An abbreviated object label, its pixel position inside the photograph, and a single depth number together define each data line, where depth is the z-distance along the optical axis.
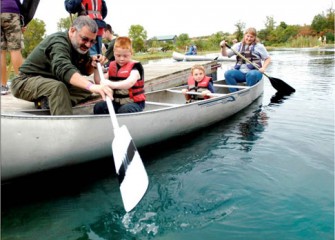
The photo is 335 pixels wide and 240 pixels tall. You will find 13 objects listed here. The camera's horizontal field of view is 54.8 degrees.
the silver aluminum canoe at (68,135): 2.57
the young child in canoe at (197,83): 5.12
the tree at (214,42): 44.66
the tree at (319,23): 54.28
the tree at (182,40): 51.46
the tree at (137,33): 52.03
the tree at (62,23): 40.51
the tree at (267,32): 54.94
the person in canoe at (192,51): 18.23
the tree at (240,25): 48.12
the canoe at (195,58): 13.86
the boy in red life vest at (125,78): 3.51
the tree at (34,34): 29.38
